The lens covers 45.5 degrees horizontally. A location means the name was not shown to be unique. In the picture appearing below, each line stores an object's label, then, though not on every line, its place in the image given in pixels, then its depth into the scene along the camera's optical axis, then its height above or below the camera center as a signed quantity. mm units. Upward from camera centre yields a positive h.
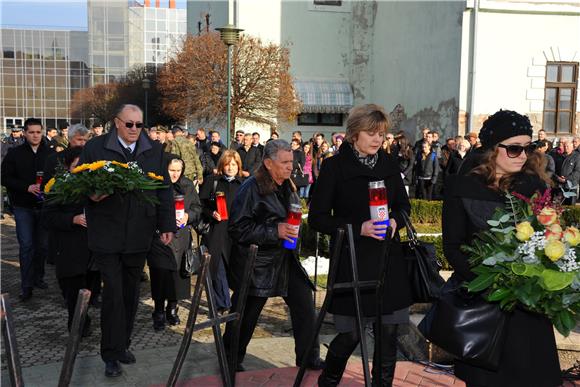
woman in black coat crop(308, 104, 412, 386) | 4316 -704
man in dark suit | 5316 -938
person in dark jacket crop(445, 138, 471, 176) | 15445 -946
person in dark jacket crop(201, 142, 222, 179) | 17141 -1271
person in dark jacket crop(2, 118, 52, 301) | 8102 -1081
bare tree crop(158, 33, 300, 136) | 27312 +1132
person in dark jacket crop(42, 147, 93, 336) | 6121 -1262
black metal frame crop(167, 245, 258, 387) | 3348 -1079
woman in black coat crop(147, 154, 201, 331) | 6855 -1511
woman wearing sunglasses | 3479 -538
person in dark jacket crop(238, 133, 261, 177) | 17438 -1142
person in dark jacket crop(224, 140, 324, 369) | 4992 -926
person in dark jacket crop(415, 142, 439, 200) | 16797 -1404
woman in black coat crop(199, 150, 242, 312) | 7109 -997
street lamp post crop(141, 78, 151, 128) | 38531 +1305
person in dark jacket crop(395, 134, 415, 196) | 16578 -1137
